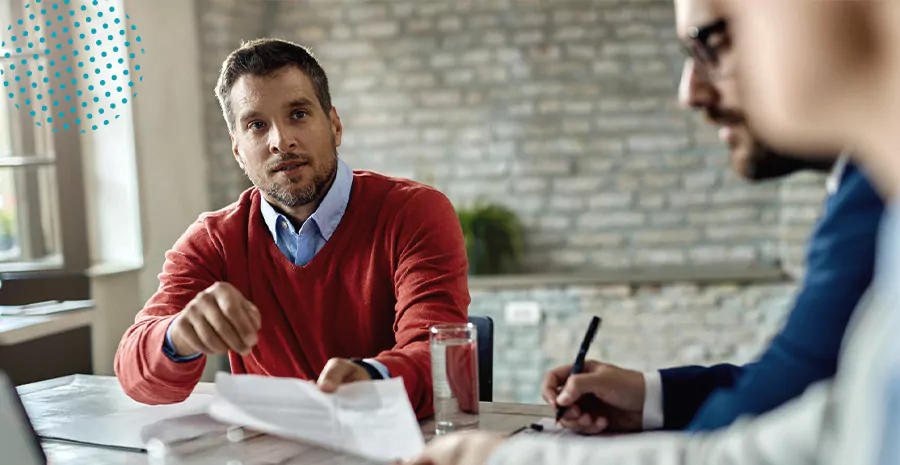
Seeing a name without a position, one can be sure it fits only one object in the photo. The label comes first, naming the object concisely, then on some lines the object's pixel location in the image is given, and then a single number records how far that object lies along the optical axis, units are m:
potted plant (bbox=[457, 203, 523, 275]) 3.89
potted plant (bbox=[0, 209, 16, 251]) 3.16
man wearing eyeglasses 0.85
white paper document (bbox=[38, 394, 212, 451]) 1.32
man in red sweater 1.65
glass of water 1.25
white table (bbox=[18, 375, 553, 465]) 1.20
